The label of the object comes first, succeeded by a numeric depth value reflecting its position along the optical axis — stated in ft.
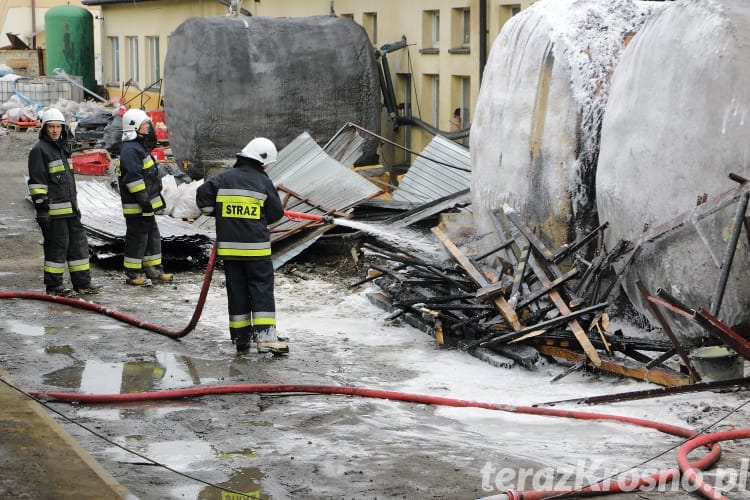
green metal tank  110.93
